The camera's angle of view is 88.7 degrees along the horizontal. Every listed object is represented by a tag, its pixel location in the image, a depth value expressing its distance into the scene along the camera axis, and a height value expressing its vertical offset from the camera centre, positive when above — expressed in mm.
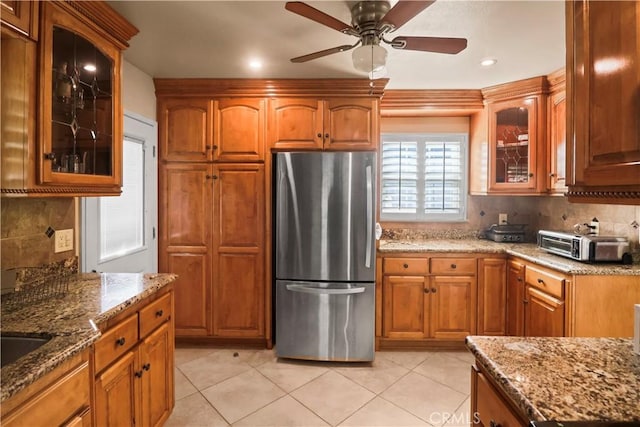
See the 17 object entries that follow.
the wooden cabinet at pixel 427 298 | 2885 -753
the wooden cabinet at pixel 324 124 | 2809 +764
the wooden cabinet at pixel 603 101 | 809 +309
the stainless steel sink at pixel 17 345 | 1141 -470
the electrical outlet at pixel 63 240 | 1783 -165
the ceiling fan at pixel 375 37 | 1580 +910
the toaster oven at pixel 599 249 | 2266 -244
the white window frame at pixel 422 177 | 3445 +380
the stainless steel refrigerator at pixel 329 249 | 2623 -296
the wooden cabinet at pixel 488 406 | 882 -571
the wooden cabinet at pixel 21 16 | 1158 +722
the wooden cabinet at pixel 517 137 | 2846 +694
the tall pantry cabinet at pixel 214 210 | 2859 +12
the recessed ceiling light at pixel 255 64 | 2453 +1134
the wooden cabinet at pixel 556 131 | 2645 +691
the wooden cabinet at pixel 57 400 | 872 -562
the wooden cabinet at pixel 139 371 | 1304 -731
